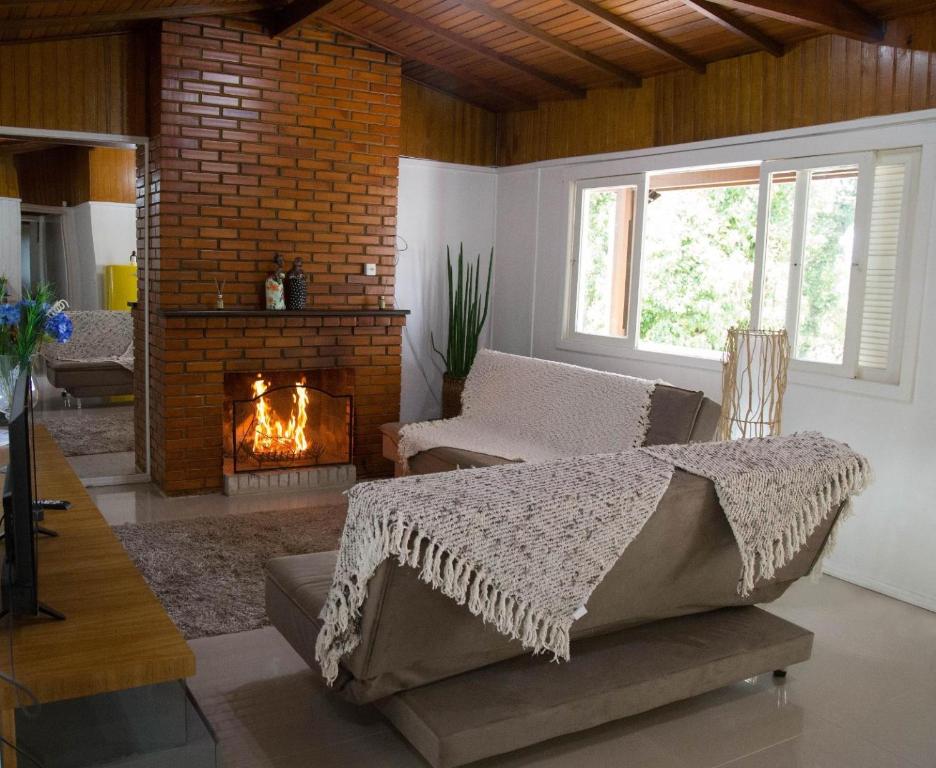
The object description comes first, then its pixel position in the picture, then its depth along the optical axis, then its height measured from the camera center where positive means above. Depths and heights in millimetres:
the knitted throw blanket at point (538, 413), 4652 -761
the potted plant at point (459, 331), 6195 -407
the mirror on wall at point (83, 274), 4984 -96
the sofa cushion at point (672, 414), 4316 -645
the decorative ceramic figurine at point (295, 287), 5434 -124
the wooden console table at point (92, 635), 1730 -785
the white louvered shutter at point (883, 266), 4062 +101
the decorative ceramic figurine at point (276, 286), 5387 -123
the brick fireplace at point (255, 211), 5137 +325
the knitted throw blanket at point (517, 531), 2193 -643
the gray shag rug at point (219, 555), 3553 -1365
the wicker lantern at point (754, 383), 4332 -491
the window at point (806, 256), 4117 +143
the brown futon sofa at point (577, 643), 2295 -1096
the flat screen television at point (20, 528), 1771 -553
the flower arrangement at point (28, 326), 2998 -235
